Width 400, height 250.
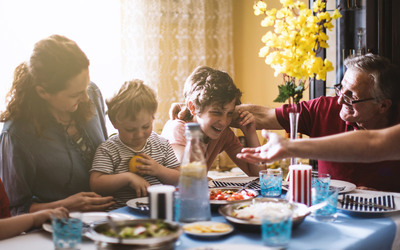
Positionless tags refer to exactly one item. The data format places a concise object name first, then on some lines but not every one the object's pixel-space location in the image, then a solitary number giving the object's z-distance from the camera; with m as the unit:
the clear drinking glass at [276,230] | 1.04
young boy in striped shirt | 1.57
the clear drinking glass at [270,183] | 1.60
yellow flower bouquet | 1.50
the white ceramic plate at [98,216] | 1.29
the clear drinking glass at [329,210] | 1.32
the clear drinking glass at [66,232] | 1.02
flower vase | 1.43
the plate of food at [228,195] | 1.41
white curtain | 4.05
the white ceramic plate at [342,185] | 1.68
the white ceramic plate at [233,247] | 1.02
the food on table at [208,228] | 1.14
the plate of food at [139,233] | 0.98
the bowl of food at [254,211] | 1.17
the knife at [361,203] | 1.43
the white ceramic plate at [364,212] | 1.36
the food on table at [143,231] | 1.02
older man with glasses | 2.01
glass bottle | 1.22
